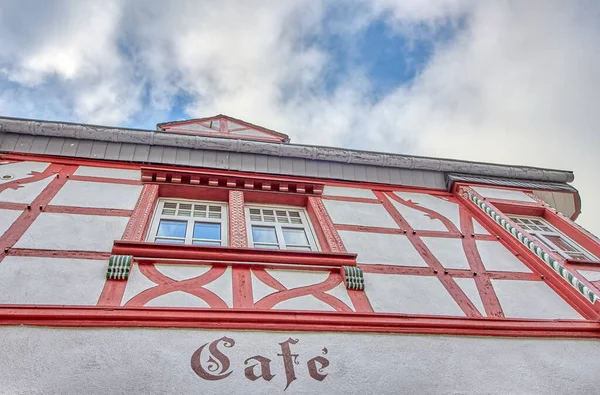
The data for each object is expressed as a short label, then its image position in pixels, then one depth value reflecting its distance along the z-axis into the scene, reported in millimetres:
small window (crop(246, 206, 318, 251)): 6477
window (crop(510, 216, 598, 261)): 7202
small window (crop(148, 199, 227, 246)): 6234
